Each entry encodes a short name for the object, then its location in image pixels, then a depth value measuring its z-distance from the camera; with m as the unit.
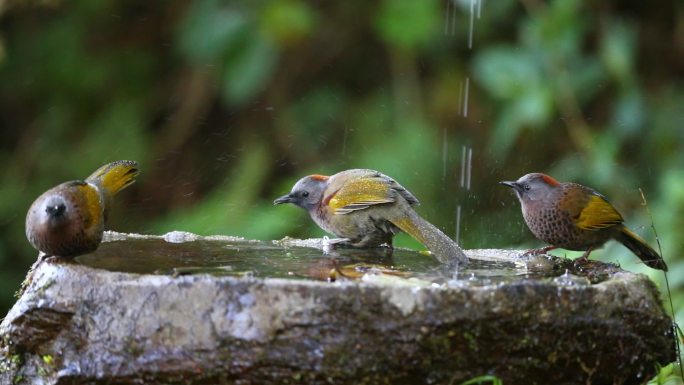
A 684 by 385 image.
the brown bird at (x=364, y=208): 8.20
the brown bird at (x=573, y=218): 7.90
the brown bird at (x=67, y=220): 6.74
